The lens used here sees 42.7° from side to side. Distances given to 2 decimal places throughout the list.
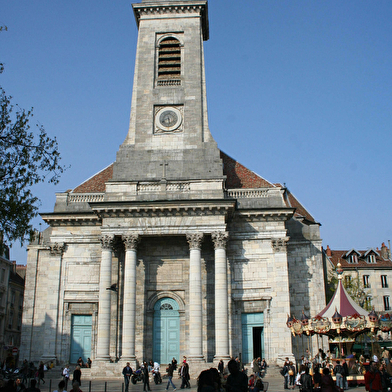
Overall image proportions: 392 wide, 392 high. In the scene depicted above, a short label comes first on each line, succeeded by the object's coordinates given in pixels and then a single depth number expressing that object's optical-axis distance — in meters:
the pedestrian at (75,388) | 10.49
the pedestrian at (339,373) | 18.55
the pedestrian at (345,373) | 19.12
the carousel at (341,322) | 22.03
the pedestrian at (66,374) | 22.16
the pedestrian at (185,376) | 21.14
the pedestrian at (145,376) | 20.09
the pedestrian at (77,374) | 19.17
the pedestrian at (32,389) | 9.84
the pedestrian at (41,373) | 23.33
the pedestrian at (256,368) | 23.02
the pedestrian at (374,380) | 14.14
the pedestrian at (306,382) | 16.41
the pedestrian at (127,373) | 19.59
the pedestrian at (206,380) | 7.76
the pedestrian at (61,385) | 11.10
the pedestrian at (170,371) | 20.62
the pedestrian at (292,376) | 21.06
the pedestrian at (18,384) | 12.52
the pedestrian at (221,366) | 22.58
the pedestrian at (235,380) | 8.16
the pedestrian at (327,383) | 12.21
